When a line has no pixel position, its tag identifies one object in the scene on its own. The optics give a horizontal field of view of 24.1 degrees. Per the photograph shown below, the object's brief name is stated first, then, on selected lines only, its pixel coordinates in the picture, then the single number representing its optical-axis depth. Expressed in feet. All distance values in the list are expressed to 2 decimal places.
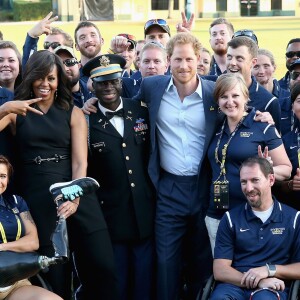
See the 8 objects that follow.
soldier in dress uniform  16.22
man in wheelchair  14.30
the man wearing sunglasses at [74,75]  18.33
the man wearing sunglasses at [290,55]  24.22
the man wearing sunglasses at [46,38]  20.35
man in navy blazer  16.46
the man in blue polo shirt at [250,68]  17.24
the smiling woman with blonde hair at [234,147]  15.61
